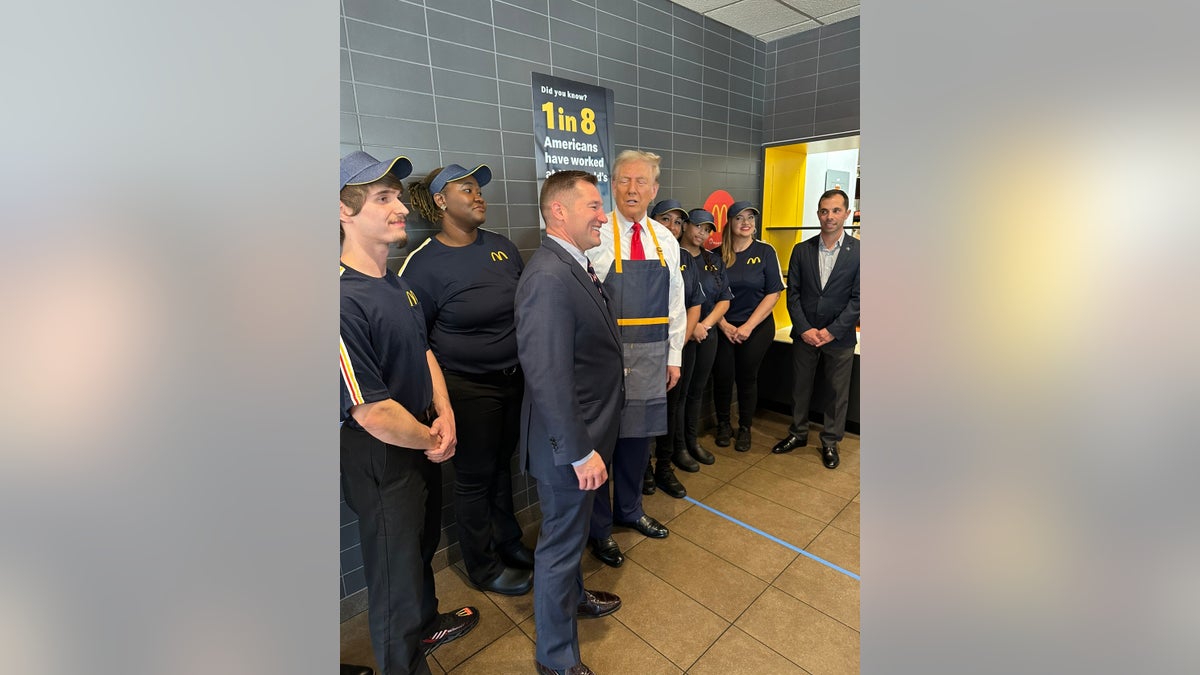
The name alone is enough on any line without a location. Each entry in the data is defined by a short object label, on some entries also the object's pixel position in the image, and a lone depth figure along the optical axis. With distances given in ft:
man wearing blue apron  8.52
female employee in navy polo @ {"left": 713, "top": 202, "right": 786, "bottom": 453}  12.26
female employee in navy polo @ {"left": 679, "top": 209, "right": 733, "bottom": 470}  11.42
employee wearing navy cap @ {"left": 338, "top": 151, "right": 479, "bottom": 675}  5.10
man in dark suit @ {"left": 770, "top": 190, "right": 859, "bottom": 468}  11.48
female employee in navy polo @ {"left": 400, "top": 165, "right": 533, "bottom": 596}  7.45
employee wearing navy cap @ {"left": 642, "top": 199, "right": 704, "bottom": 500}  10.75
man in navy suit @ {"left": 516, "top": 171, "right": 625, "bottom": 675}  5.71
